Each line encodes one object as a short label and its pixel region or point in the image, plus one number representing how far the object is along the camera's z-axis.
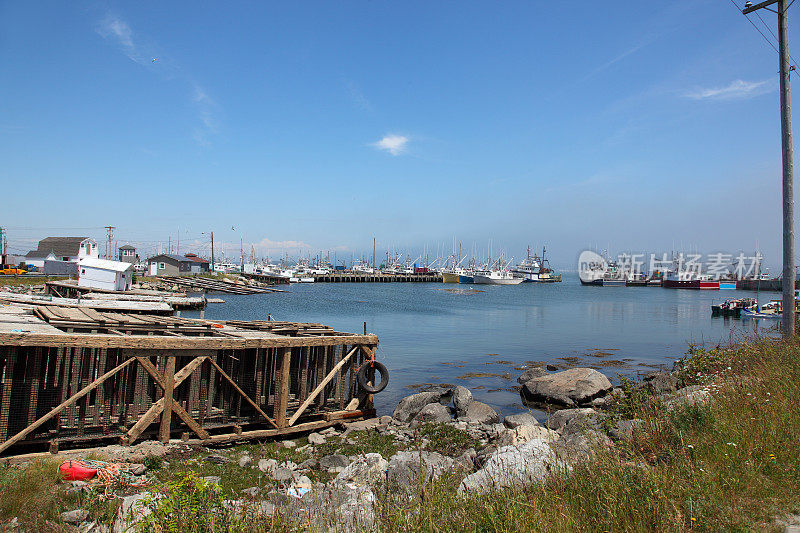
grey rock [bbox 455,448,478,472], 9.46
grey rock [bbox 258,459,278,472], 9.40
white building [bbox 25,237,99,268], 69.94
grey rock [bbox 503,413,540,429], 13.95
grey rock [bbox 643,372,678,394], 16.03
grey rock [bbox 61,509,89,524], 6.15
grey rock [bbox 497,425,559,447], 11.22
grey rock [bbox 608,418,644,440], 8.18
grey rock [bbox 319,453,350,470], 10.05
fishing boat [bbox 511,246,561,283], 160.00
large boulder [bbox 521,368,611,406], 17.75
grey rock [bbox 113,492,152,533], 5.35
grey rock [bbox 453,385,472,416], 15.80
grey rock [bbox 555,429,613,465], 5.86
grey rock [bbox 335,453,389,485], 8.00
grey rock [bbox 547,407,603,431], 12.38
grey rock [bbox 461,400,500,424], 14.91
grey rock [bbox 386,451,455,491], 7.68
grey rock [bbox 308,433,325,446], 11.58
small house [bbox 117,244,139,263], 70.12
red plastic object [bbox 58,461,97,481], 7.77
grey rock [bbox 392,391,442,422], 14.98
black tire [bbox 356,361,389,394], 13.47
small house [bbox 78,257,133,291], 35.25
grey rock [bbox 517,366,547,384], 21.56
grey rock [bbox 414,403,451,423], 14.33
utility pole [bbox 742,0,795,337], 13.02
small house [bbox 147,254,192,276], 84.44
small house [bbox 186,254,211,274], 95.22
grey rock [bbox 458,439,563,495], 5.94
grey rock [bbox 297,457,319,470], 9.97
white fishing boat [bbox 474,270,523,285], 138.88
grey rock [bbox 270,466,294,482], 8.81
